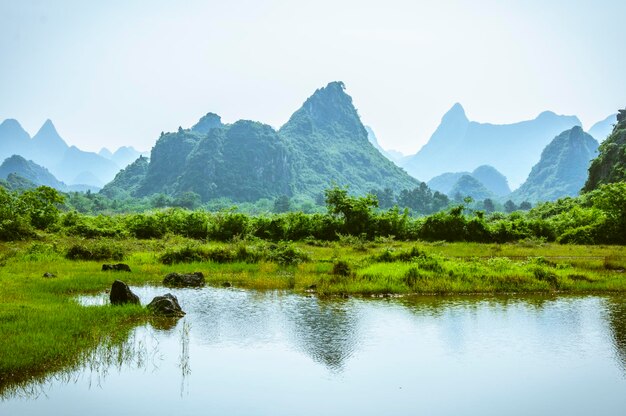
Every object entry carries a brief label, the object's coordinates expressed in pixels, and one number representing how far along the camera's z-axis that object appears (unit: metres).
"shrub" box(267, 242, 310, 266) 25.30
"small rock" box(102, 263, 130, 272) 22.23
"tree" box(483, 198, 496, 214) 135.50
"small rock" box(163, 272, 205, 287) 19.92
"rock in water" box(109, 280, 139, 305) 15.59
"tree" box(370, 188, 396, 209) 139.25
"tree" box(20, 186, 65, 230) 37.03
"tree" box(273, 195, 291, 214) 124.56
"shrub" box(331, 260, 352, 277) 21.25
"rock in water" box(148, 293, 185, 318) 14.96
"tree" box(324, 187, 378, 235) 39.28
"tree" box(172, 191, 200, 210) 130.38
